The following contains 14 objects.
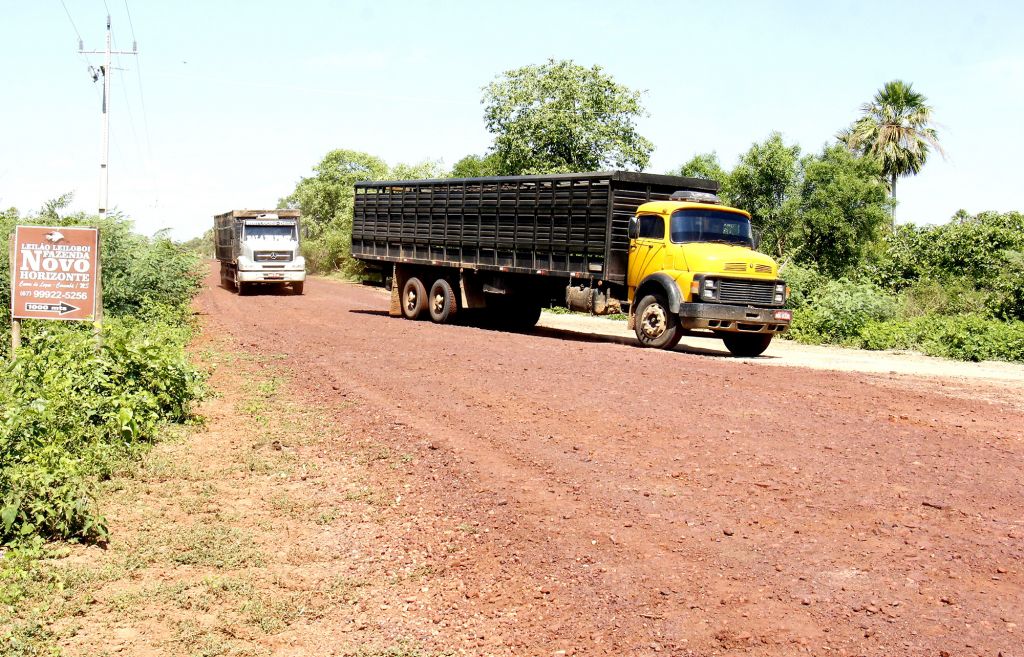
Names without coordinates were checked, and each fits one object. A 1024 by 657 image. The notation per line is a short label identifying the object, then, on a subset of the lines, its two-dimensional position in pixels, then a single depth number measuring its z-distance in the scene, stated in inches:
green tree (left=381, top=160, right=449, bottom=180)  2367.1
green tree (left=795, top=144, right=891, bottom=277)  1400.1
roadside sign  372.8
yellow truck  675.4
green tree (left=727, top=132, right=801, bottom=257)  1429.6
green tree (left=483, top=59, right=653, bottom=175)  1632.6
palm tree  2044.8
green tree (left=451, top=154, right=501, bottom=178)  1951.2
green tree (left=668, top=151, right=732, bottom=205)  1547.0
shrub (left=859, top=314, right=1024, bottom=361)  716.7
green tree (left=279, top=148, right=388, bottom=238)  3476.9
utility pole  1395.2
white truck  1336.1
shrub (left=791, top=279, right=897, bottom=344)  841.5
